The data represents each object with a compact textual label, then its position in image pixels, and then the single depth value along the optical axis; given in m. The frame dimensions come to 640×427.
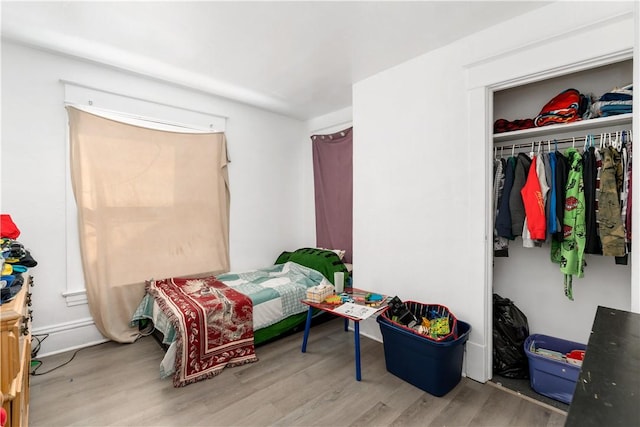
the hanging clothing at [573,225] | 1.83
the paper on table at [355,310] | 2.13
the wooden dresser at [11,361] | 1.03
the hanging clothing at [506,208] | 2.12
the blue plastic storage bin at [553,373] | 1.81
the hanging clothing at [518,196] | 2.07
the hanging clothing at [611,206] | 1.69
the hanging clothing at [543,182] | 1.95
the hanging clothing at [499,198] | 2.21
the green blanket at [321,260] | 3.15
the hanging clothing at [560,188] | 1.92
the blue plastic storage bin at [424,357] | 1.92
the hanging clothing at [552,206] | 1.92
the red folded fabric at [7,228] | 1.82
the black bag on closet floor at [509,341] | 2.13
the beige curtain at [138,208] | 2.56
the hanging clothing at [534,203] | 1.95
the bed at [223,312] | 2.14
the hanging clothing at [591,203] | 1.81
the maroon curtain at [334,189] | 3.55
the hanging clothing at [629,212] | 1.66
